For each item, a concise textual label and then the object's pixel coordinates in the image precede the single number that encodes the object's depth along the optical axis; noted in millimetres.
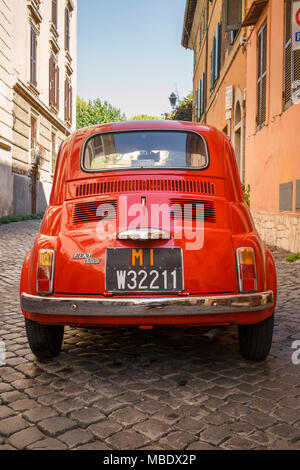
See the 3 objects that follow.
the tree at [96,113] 45719
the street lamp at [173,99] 27883
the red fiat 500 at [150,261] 2787
